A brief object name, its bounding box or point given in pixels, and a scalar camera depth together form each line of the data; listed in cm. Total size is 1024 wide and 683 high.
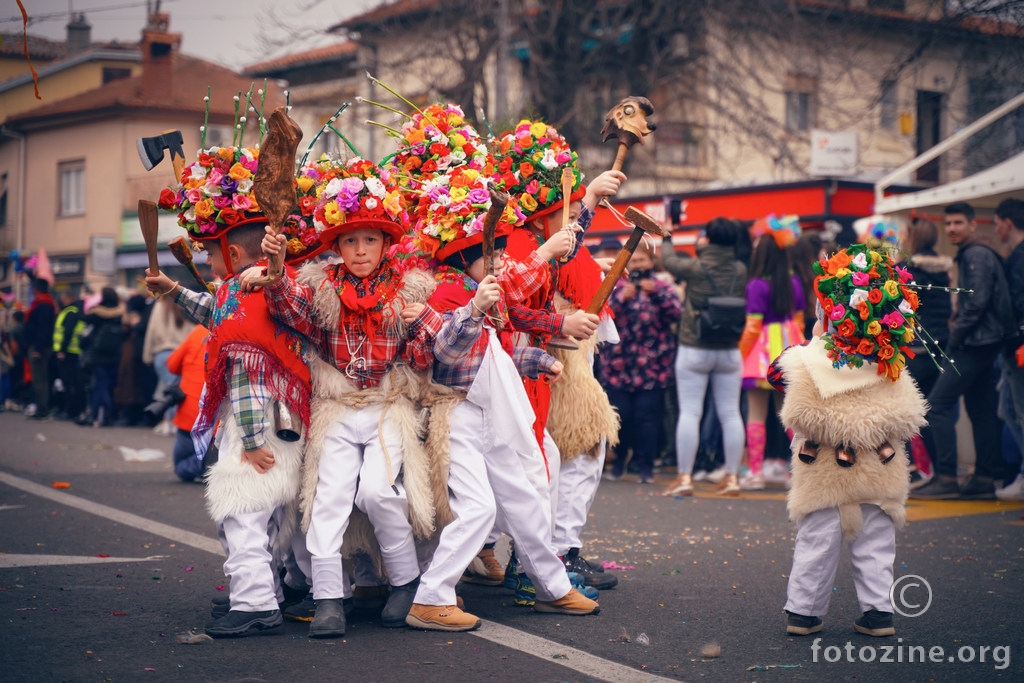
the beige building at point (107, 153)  3341
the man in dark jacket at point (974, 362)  860
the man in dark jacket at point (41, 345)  1800
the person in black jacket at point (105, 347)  1597
